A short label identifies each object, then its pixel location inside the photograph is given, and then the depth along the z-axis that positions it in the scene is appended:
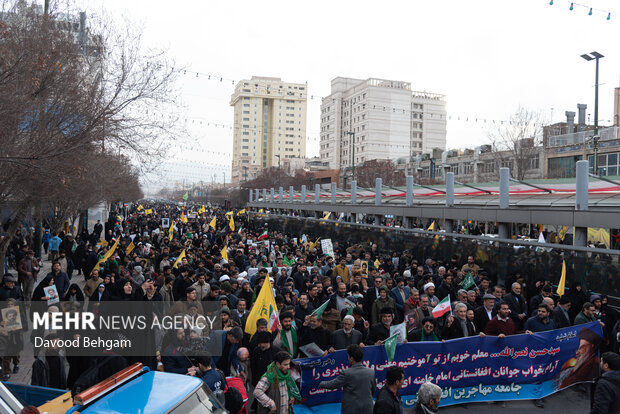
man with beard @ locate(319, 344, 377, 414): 5.51
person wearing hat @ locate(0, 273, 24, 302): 9.30
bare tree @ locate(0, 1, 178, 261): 10.22
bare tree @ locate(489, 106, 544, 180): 44.31
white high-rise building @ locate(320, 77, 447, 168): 110.19
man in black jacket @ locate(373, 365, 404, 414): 5.09
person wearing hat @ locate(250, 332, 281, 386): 6.63
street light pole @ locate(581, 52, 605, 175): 22.63
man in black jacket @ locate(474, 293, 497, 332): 8.73
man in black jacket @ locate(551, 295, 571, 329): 9.02
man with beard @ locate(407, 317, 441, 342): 7.77
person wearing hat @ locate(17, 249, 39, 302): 13.30
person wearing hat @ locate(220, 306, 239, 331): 7.84
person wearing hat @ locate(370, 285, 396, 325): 9.38
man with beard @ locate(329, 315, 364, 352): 7.31
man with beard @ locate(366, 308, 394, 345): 7.59
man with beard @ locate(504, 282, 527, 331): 9.96
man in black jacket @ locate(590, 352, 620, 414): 5.35
